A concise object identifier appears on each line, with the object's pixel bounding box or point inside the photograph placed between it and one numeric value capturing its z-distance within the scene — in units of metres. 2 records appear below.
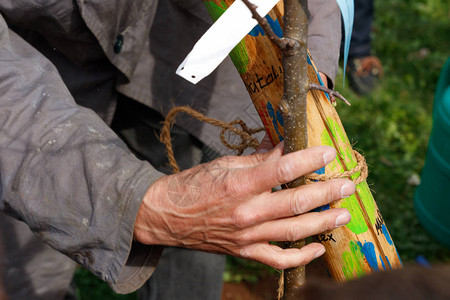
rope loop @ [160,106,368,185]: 0.98
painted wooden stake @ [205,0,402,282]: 0.99
